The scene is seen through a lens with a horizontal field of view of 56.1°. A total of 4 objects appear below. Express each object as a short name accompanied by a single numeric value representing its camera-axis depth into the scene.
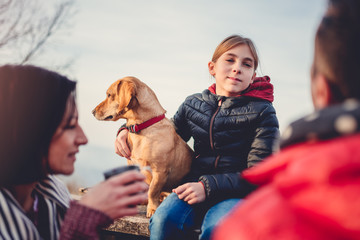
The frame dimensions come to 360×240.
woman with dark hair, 1.22
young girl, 2.20
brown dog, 2.85
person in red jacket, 0.65
